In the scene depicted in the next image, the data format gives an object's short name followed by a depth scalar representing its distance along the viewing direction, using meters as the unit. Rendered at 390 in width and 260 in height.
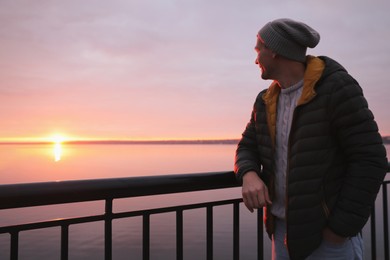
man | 1.49
